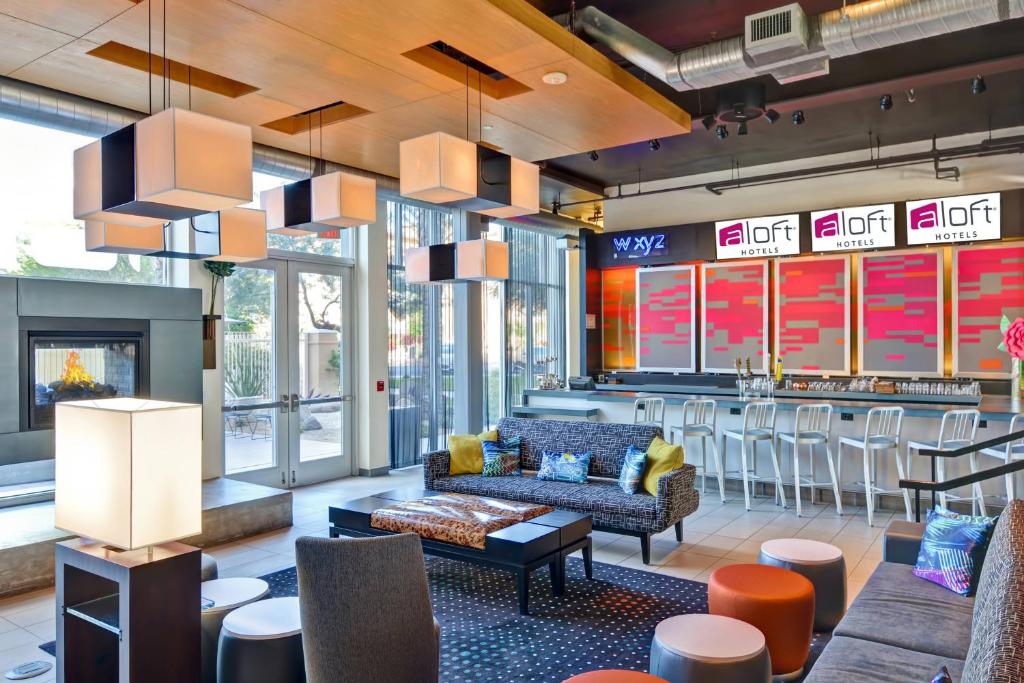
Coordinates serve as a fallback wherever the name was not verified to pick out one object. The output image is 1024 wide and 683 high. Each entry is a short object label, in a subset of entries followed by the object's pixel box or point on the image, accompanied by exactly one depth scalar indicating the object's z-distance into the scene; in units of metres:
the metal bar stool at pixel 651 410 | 7.93
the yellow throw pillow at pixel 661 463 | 5.50
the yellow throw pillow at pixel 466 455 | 6.43
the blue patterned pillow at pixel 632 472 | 5.54
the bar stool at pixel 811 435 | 6.71
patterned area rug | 3.62
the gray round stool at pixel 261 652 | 2.80
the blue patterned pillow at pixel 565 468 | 6.02
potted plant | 6.91
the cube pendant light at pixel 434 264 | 6.36
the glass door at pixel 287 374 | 7.57
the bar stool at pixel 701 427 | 7.32
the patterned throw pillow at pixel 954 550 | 3.25
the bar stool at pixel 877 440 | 6.42
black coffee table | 4.29
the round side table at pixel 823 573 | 3.84
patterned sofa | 5.23
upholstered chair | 2.52
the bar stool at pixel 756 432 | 7.00
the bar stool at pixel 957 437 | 6.06
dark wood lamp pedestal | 2.18
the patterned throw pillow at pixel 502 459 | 6.33
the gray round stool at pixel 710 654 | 2.74
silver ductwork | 3.99
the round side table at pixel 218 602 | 3.03
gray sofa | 1.42
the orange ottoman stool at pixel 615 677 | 2.55
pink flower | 6.40
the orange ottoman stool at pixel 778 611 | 3.34
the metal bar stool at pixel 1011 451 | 5.82
